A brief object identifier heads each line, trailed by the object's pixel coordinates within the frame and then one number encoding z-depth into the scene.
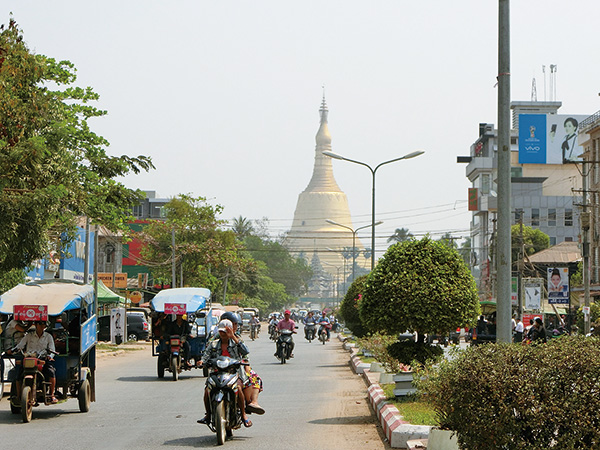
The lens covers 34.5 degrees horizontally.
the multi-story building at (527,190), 109.00
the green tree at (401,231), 151.65
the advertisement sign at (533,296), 41.44
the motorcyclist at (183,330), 22.66
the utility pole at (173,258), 53.95
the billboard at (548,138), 101.12
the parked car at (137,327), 48.03
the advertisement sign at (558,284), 35.88
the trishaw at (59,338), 13.72
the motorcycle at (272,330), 45.62
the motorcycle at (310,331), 52.19
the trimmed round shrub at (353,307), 34.50
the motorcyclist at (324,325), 51.26
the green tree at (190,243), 62.34
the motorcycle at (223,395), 11.15
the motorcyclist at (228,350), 11.59
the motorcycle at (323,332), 50.48
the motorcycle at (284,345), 29.38
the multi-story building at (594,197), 62.56
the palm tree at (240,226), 108.96
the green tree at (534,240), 97.62
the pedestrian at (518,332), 35.69
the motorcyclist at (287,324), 29.33
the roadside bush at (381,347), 15.76
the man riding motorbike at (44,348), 13.99
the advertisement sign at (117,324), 43.16
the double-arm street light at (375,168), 35.47
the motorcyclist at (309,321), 52.81
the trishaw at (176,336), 22.22
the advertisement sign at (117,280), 52.16
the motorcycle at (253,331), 57.66
